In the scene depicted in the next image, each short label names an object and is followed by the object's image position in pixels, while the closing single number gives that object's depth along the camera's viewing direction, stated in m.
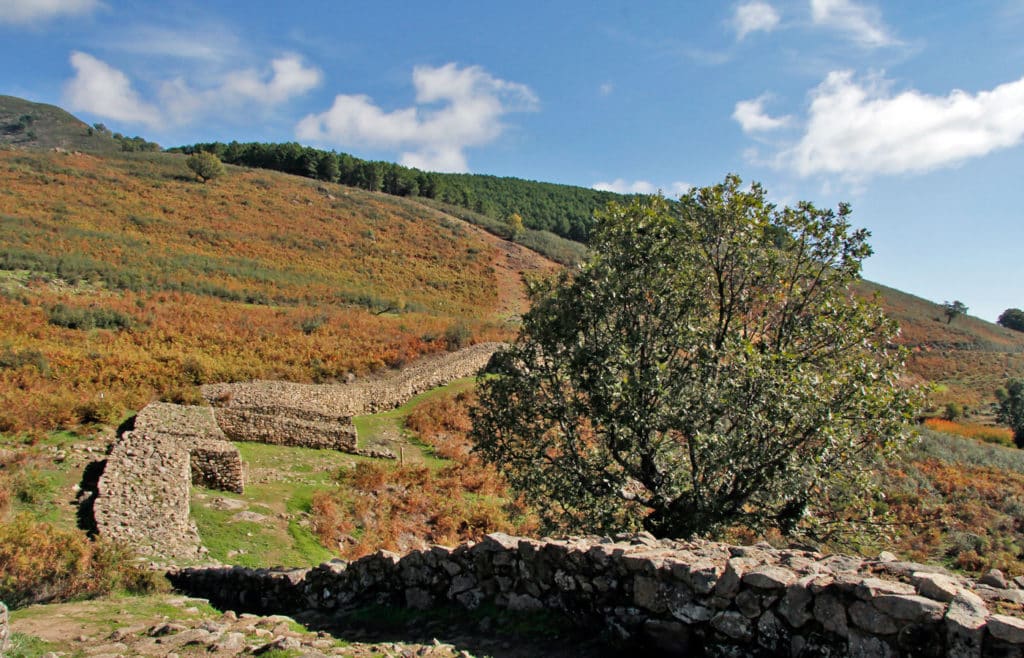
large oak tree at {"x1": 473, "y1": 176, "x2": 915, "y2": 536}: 9.34
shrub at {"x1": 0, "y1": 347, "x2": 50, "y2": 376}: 21.70
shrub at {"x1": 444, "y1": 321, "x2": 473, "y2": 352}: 40.25
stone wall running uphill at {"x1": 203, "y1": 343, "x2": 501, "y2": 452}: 22.62
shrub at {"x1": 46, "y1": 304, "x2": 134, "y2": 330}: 29.62
